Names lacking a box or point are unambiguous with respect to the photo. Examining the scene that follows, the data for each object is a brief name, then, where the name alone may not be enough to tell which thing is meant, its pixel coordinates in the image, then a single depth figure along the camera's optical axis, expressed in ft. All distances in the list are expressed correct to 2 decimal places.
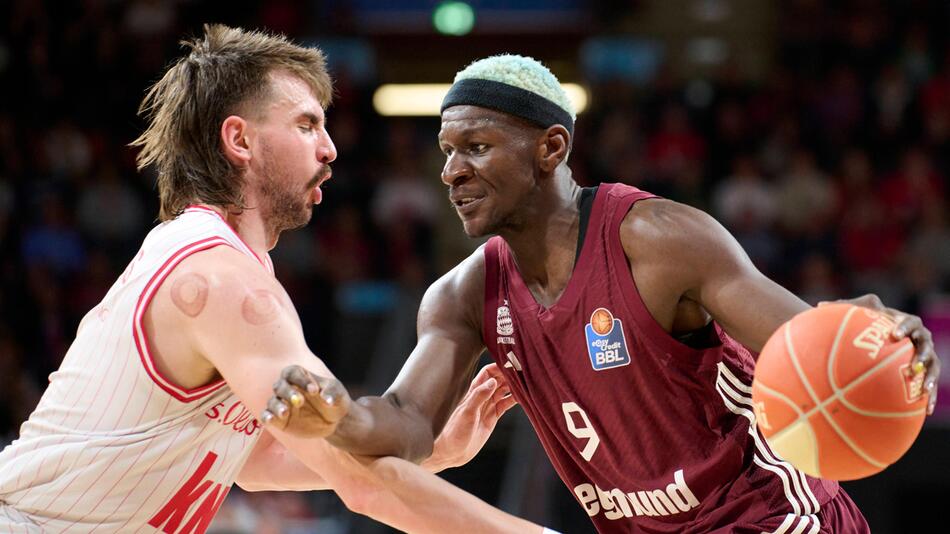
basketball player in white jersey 21.90
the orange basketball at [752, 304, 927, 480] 20.75
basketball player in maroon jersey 24.34
